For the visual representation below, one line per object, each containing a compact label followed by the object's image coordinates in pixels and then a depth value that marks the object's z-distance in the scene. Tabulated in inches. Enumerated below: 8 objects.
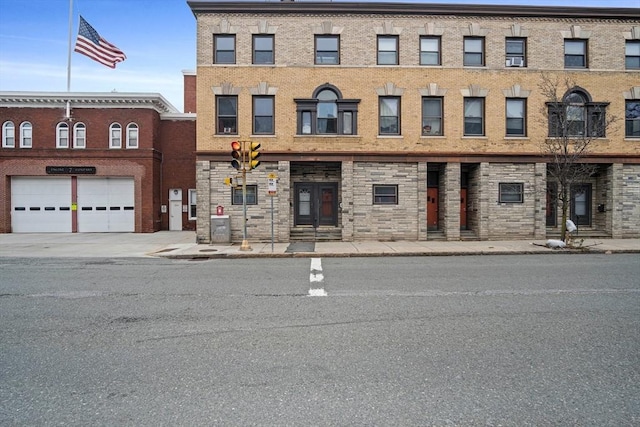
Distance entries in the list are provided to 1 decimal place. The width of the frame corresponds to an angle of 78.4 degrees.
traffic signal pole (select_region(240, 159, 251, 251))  559.1
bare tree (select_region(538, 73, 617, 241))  670.5
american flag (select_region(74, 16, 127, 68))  873.5
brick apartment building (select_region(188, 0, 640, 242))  680.4
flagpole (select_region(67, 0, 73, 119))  997.2
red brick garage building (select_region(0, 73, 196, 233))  891.4
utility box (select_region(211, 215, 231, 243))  652.1
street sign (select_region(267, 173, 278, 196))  553.9
